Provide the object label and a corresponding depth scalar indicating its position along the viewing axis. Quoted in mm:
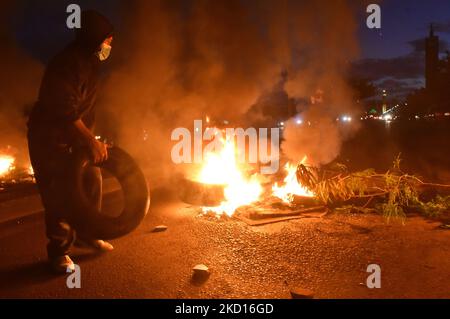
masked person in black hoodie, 3279
